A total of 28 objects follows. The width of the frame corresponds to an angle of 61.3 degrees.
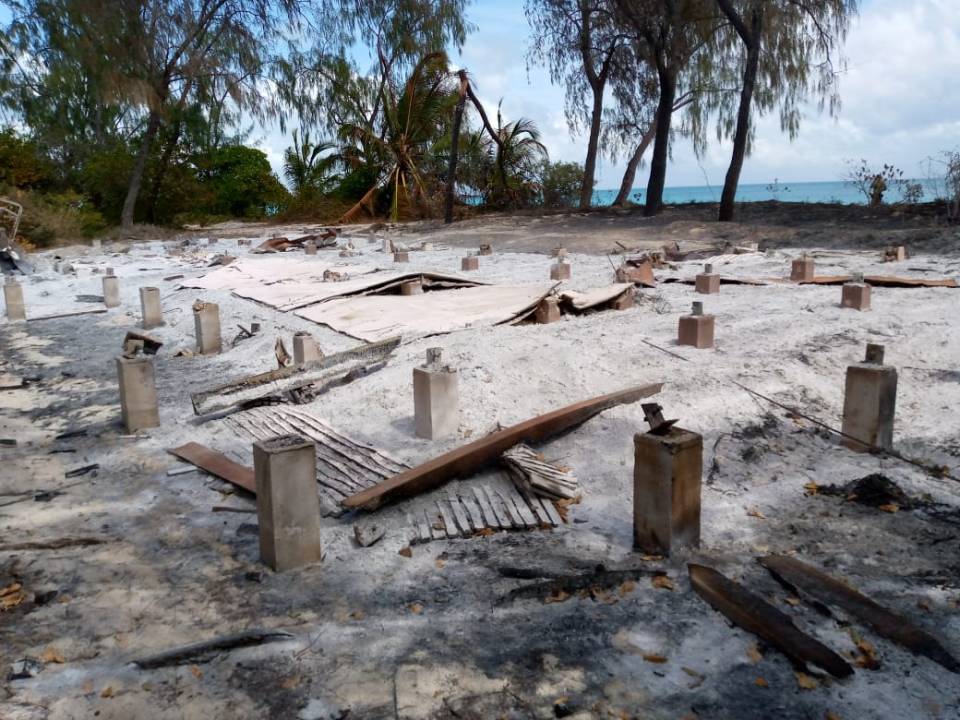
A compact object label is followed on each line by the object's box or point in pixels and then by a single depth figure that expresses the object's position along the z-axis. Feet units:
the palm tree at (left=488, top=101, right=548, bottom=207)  76.28
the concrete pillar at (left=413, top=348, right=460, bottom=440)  15.65
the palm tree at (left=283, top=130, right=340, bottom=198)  85.20
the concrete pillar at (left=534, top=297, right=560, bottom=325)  23.40
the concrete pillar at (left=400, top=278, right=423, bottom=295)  28.86
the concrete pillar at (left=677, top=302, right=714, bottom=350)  19.47
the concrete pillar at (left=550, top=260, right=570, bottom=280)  32.09
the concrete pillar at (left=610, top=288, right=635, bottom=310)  24.64
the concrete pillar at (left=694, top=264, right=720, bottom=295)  26.58
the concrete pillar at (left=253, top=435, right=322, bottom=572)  10.76
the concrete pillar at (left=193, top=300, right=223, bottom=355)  25.64
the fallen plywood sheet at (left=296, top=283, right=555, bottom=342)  23.24
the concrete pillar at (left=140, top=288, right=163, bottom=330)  30.14
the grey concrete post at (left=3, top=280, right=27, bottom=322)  32.86
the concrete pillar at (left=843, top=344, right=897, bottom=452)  14.28
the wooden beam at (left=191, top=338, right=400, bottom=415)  18.81
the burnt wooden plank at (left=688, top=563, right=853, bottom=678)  8.17
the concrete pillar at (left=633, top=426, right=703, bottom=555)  10.63
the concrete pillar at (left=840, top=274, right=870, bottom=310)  22.30
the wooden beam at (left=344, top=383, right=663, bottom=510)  12.83
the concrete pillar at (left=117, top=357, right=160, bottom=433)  17.67
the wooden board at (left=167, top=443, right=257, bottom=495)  14.02
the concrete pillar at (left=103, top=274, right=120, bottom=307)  35.04
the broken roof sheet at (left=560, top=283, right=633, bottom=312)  23.93
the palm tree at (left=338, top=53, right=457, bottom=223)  78.12
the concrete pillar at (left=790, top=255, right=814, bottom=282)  27.73
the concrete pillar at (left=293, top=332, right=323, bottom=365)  20.81
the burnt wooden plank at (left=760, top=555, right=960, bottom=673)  8.39
